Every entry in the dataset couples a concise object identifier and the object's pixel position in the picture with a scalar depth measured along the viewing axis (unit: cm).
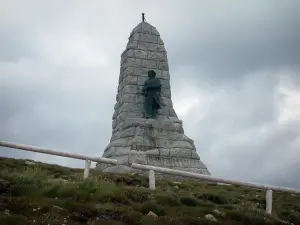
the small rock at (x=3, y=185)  815
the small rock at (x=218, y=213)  884
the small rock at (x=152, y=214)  791
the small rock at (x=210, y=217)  829
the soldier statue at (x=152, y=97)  2088
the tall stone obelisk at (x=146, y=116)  1883
